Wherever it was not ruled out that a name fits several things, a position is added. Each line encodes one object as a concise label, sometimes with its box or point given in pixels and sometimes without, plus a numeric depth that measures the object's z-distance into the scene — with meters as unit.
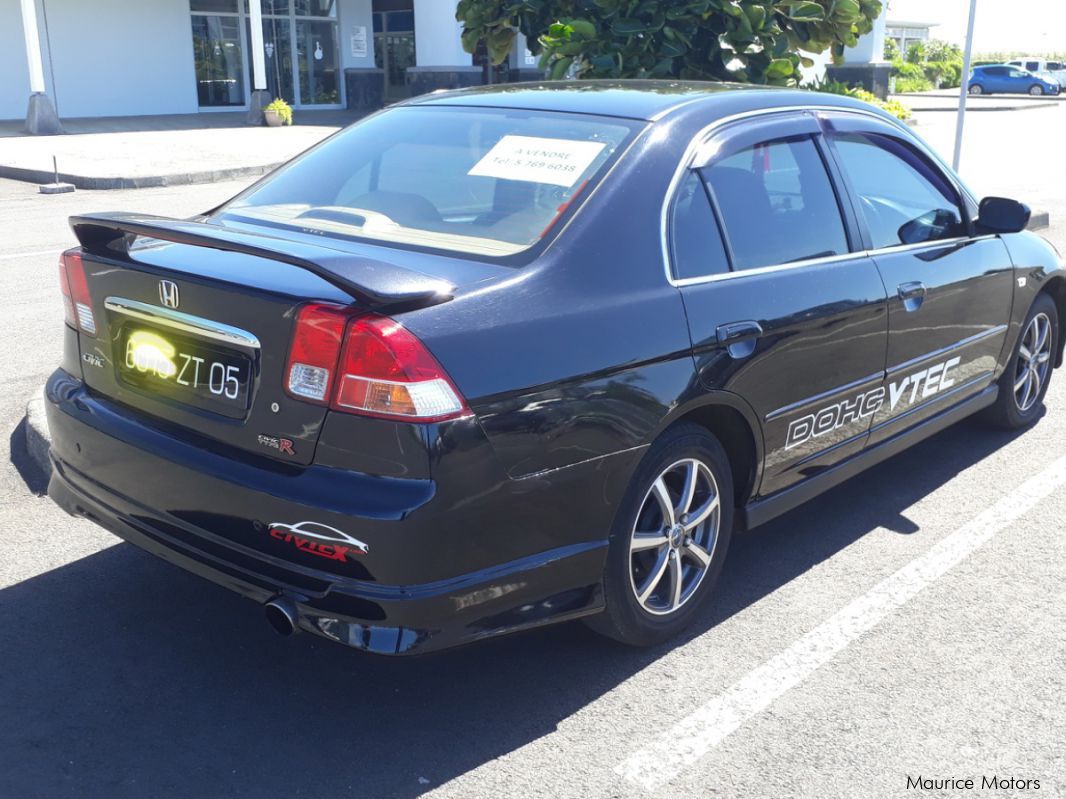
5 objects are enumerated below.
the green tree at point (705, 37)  6.52
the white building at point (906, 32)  67.01
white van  54.28
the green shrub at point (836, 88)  9.31
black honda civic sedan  2.77
